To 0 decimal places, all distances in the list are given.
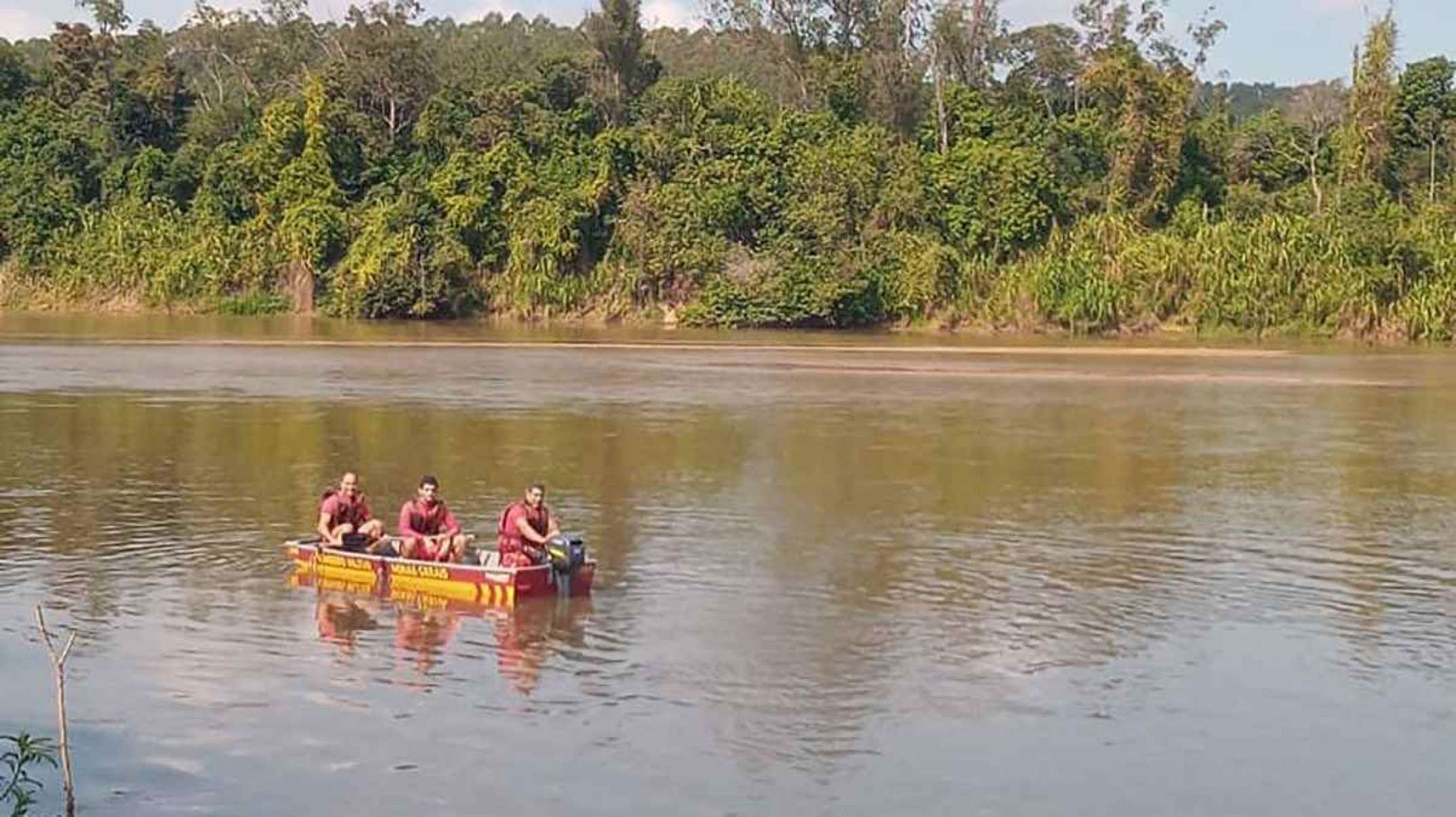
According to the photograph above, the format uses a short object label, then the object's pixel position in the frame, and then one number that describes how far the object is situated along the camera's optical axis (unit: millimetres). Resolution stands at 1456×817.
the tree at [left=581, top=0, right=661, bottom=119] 70562
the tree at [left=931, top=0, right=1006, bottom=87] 70938
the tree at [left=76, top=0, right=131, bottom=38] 85500
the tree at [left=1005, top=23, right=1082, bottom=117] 72250
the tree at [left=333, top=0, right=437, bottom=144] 70938
